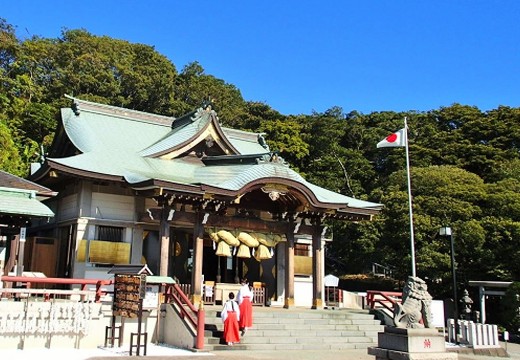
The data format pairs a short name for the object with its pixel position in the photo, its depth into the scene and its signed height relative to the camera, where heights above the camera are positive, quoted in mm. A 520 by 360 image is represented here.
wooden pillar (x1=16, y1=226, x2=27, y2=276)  16141 +841
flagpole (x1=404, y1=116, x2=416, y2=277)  18922 +3845
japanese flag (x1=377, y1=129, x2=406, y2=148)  19880 +5651
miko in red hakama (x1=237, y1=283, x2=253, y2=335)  14828 -766
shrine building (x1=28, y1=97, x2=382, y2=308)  17594 +2839
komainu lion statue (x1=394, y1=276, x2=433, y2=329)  10125 -437
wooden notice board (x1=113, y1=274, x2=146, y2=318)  12547 -351
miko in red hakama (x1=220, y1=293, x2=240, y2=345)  14070 -1065
